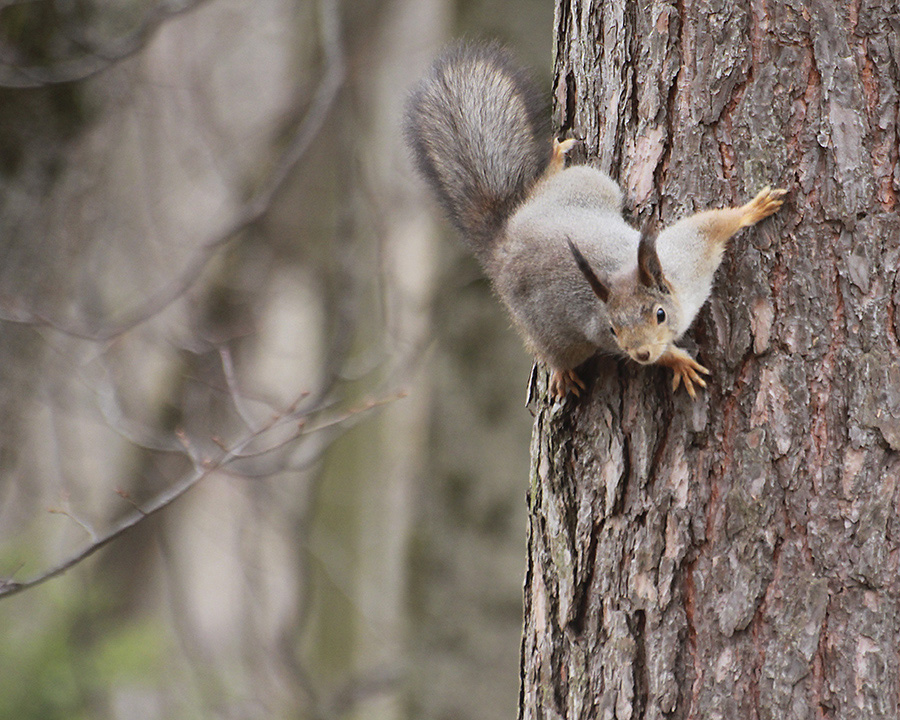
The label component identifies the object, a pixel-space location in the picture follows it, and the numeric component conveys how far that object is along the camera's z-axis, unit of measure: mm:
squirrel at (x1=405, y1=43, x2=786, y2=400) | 6849
